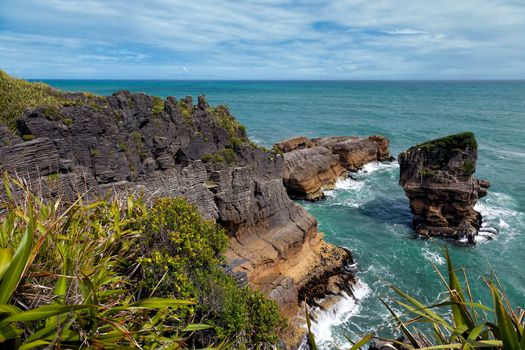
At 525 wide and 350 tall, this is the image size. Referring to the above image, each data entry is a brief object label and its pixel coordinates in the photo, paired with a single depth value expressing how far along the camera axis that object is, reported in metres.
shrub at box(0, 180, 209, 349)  4.57
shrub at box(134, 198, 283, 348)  11.00
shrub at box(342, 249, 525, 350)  4.17
